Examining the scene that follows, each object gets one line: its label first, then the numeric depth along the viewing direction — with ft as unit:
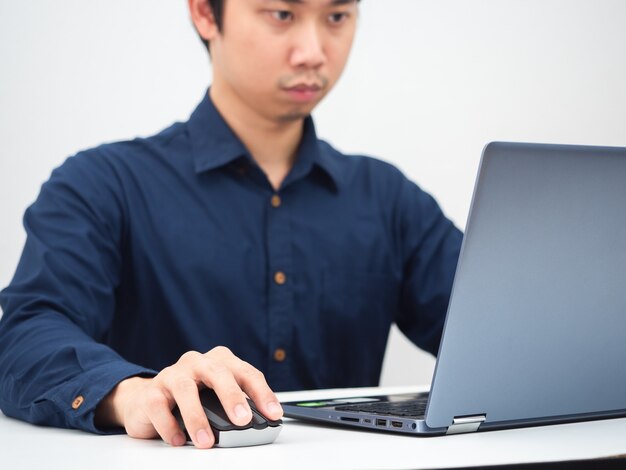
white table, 3.73
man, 5.72
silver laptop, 3.96
